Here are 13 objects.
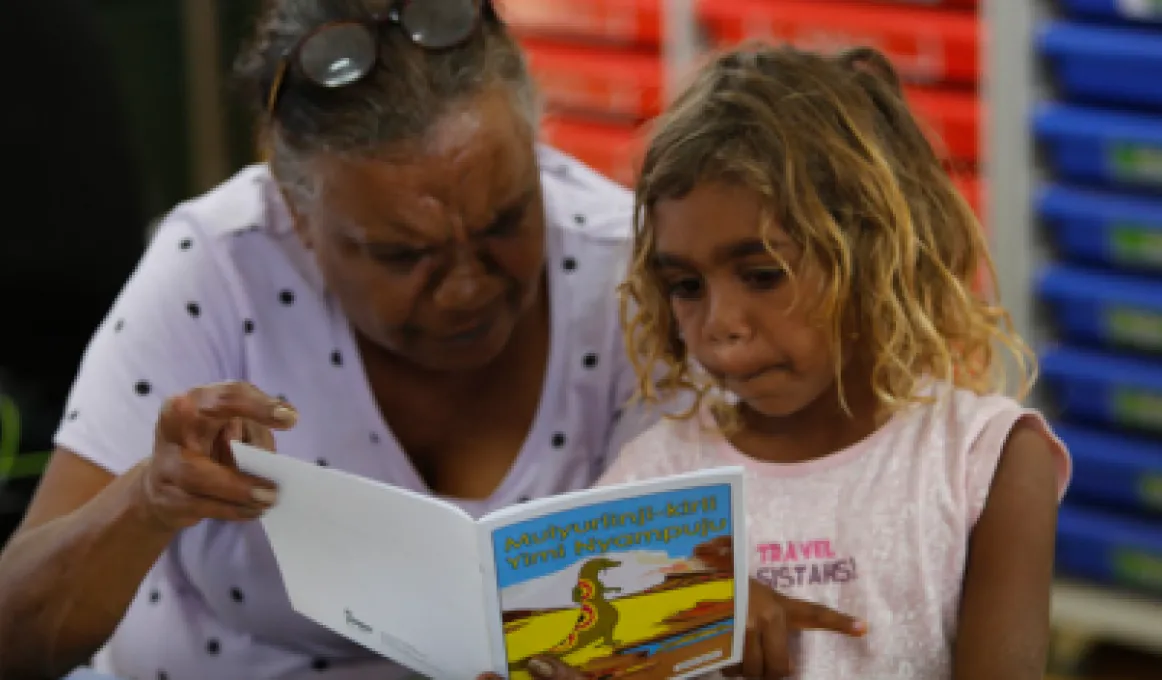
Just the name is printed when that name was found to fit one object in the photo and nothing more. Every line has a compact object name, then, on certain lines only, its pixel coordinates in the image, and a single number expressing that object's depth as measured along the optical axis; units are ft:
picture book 8.43
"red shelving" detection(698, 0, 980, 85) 18.89
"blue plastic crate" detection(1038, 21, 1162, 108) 16.99
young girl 9.25
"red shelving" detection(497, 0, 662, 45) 21.08
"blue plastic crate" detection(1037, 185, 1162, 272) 17.58
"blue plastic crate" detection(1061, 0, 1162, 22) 16.81
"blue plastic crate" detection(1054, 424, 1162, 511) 18.35
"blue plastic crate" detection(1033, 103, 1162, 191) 17.31
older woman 10.14
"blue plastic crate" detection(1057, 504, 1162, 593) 18.66
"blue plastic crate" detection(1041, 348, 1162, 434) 18.10
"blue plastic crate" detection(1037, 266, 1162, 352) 17.87
